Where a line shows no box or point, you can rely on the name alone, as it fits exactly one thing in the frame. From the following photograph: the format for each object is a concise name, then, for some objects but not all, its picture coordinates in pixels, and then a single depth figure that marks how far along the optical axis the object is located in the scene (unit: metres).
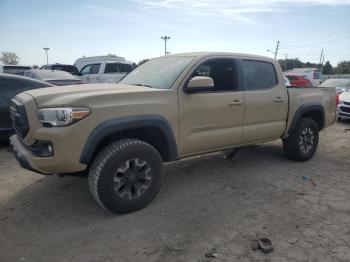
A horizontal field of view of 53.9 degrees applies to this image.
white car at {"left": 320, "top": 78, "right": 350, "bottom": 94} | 14.21
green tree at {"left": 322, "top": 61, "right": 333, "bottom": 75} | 89.75
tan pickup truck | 3.46
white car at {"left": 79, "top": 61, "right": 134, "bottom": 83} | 15.32
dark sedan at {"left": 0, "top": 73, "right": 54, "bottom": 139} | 6.36
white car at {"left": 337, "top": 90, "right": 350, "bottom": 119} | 11.05
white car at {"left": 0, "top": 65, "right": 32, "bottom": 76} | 15.12
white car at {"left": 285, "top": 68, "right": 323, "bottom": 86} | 38.61
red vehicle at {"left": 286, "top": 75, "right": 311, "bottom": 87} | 20.28
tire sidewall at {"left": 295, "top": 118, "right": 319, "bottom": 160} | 6.00
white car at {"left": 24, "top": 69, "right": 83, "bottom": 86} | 10.65
